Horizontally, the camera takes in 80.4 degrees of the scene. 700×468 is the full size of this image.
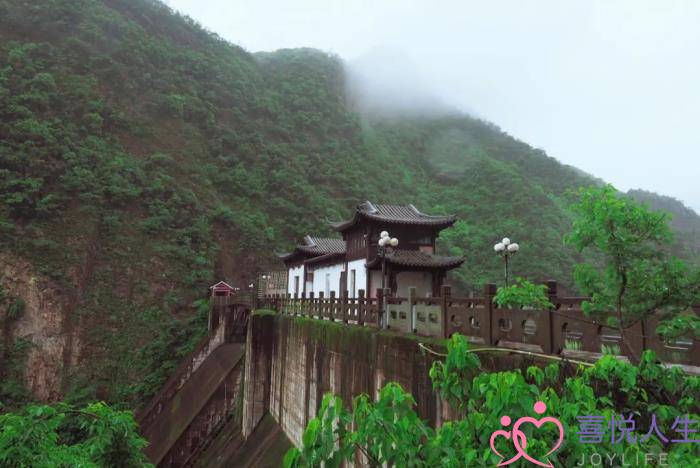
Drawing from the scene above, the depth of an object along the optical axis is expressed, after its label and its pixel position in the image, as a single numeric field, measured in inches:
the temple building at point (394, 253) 803.4
